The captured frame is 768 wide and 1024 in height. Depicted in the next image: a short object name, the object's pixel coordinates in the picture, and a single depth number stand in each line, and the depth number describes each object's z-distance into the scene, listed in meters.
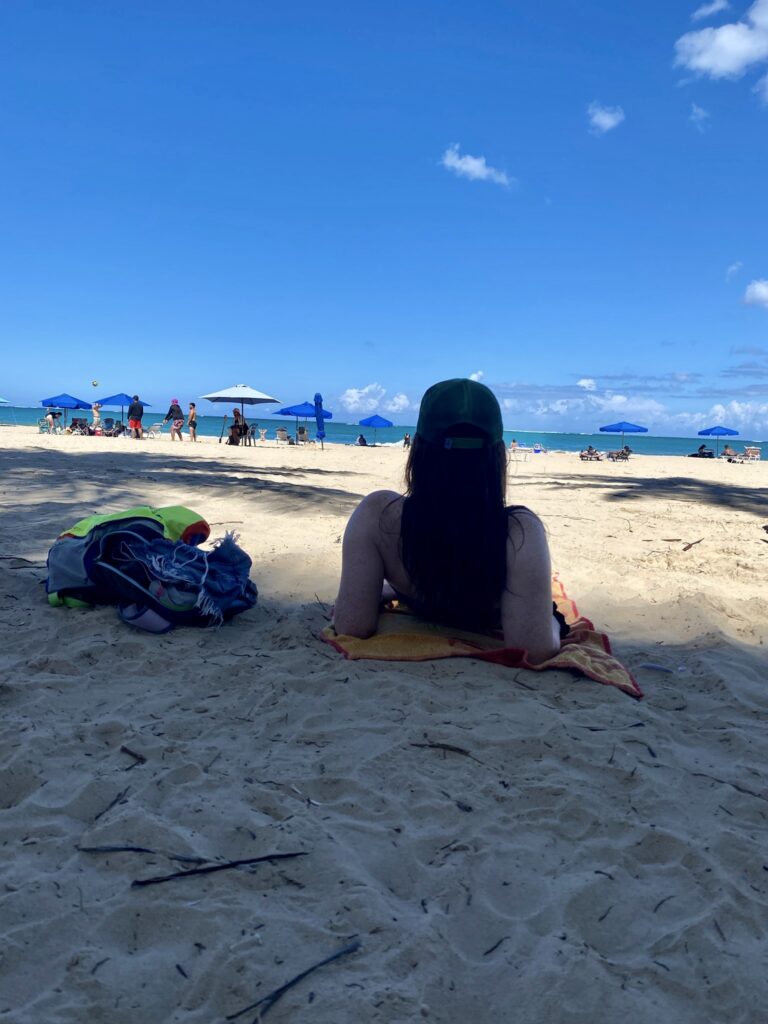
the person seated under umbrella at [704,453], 31.39
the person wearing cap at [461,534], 2.63
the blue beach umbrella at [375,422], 41.69
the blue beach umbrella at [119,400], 31.95
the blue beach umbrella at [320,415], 27.08
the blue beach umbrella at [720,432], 41.44
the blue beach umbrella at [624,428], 38.34
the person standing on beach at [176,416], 23.66
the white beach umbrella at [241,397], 26.98
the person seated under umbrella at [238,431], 23.37
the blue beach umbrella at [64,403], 32.34
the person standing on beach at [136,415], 23.30
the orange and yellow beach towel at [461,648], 2.81
